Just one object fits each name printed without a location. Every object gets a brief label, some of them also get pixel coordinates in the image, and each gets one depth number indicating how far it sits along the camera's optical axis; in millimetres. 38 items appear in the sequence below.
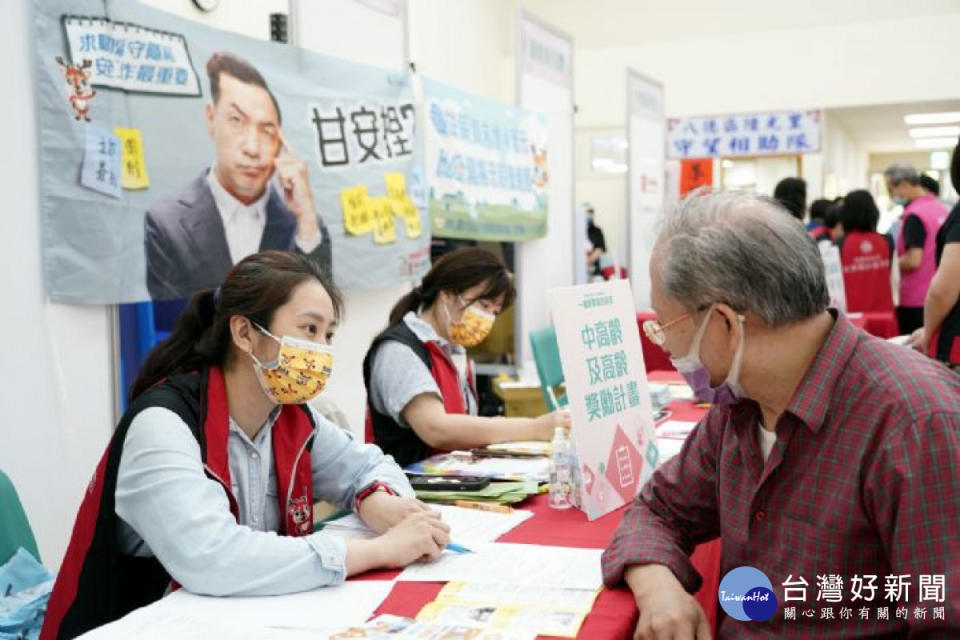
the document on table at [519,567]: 1511
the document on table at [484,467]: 2232
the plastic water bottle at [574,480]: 1975
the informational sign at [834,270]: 5586
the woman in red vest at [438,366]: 2551
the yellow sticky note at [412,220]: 4586
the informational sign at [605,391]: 1906
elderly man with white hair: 1149
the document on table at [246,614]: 1297
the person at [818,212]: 7560
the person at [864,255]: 6219
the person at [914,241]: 5926
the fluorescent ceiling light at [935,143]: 14666
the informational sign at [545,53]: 5129
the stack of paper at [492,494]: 2012
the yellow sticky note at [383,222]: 4352
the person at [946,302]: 3121
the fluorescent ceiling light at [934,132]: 12762
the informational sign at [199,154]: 2809
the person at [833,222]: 7312
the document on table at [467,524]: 1761
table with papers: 1319
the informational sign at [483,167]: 4875
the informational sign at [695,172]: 9664
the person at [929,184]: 5984
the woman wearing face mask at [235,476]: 1463
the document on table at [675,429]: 2713
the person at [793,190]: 6234
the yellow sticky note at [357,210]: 4156
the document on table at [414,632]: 1264
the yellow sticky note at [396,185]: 4422
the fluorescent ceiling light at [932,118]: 10969
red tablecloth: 1349
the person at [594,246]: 8508
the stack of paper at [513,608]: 1313
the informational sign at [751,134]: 8438
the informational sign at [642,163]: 6312
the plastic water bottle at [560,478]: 1983
